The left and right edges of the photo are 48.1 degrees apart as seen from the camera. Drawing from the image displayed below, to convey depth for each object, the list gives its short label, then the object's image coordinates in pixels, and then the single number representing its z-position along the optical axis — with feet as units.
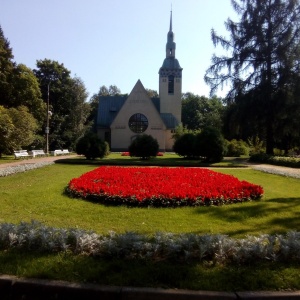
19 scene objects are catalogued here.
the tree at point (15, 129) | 92.17
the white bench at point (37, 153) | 108.47
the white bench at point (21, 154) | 96.86
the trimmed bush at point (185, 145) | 103.31
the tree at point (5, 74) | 130.00
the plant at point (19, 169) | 51.49
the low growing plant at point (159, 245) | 14.60
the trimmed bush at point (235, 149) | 126.93
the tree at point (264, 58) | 97.50
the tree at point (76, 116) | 177.99
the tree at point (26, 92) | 138.62
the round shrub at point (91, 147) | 87.71
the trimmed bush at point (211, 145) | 83.20
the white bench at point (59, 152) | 126.82
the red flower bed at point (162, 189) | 28.63
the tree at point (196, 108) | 260.62
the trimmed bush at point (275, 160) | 77.13
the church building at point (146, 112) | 170.81
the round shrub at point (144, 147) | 91.66
